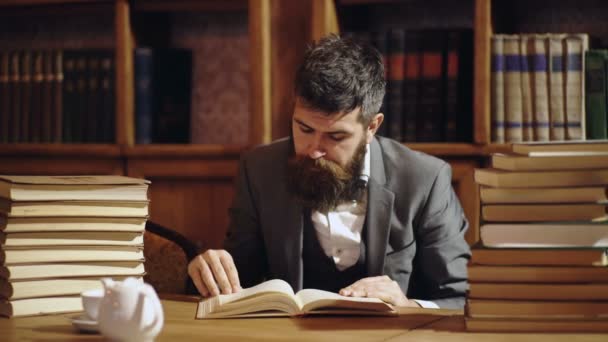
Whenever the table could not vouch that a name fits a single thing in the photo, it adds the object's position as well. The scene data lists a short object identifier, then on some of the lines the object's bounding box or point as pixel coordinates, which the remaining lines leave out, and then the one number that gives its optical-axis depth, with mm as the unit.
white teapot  1208
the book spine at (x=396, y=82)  2654
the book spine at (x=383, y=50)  2670
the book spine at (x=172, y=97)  2990
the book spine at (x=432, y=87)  2615
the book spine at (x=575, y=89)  2477
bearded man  2086
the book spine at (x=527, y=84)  2516
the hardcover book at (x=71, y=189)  1556
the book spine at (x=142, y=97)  2934
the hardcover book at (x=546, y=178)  1402
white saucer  1422
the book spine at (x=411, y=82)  2639
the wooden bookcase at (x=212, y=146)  2680
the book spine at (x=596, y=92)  2469
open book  1551
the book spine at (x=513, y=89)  2521
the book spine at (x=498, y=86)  2529
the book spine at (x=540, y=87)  2498
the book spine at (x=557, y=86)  2490
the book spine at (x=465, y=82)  2602
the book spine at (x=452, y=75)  2602
